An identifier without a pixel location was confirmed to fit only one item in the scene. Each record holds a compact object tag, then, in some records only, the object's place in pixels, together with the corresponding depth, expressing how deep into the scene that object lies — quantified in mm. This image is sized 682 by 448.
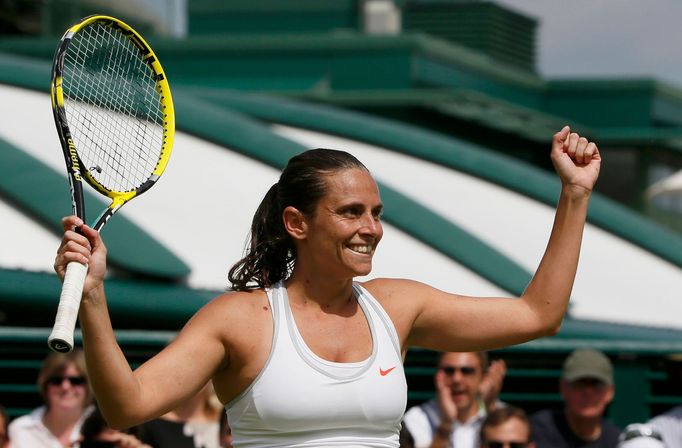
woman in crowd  15500
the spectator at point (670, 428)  15324
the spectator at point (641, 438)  13125
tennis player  7332
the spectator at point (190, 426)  14437
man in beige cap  15539
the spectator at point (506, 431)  14758
